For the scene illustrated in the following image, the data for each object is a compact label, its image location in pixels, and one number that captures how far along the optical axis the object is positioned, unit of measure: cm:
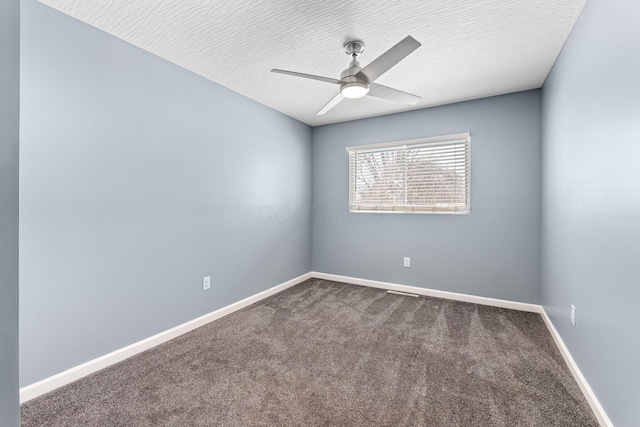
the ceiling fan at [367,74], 172
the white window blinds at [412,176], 326
